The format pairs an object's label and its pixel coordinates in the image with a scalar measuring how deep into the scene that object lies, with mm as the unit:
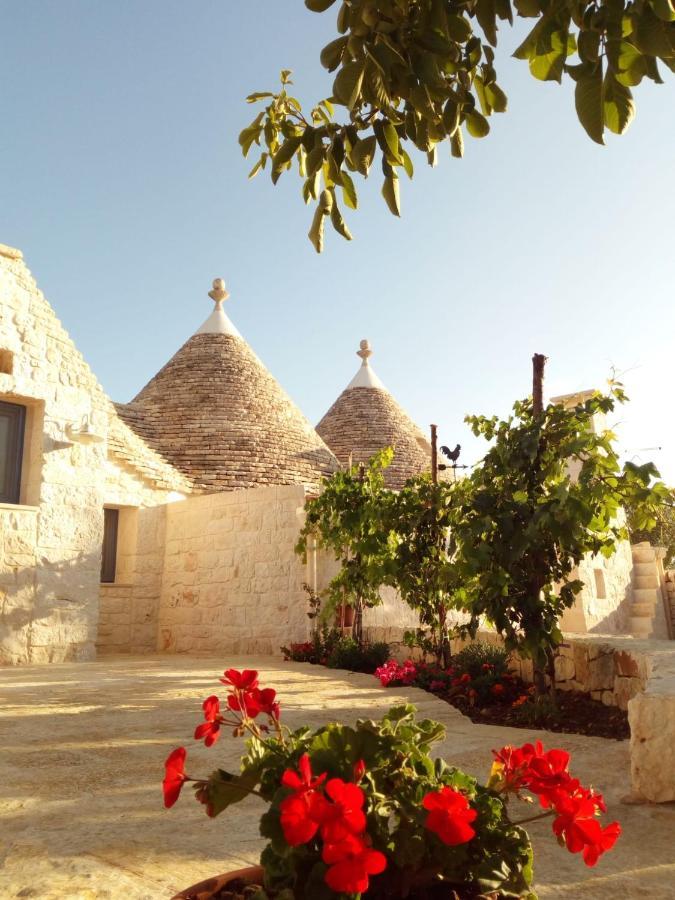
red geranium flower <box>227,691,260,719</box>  1606
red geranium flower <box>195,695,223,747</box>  1565
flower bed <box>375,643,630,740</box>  4500
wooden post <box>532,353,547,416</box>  5284
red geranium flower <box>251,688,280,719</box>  1636
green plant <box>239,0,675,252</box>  1517
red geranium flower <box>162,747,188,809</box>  1365
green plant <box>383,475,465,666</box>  6875
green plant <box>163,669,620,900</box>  1165
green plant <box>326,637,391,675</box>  7836
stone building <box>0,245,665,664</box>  8797
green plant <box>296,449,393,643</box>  7535
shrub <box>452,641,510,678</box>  5949
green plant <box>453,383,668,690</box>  4543
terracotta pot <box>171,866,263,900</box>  1389
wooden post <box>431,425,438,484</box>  7589
